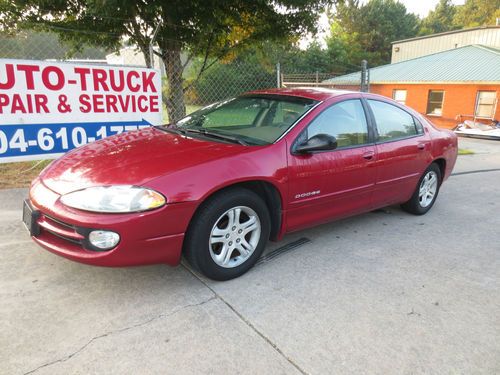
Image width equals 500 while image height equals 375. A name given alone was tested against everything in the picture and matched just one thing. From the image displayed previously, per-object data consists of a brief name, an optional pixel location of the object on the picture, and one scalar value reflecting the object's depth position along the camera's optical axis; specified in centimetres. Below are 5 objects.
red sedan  262
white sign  482
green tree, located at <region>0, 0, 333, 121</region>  588
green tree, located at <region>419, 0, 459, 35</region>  5456
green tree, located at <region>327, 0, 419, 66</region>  4438
